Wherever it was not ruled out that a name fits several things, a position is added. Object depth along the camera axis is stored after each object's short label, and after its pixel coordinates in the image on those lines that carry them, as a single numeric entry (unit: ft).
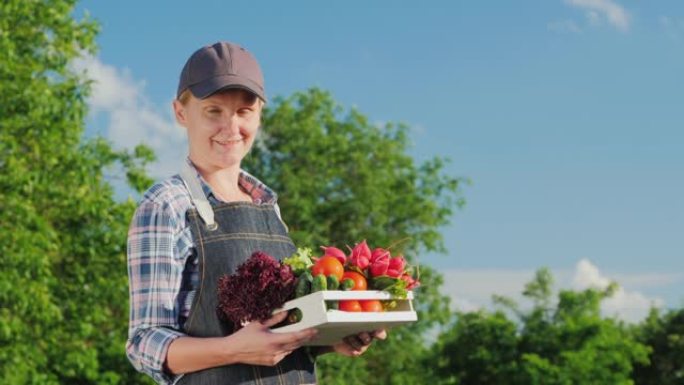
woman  9.70
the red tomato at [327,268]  9.88
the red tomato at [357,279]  10.09
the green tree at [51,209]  52.42
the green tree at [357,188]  95.45
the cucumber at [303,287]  9.69
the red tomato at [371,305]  9.92
